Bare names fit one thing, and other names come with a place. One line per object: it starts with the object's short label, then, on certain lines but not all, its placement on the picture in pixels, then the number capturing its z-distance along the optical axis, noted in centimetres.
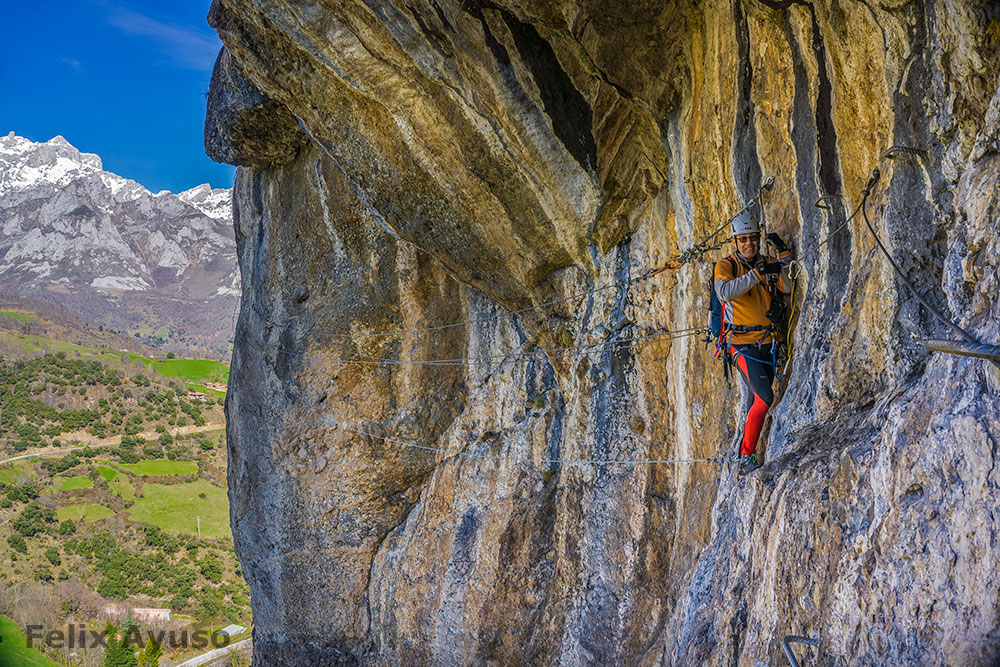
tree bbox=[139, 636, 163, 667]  3162
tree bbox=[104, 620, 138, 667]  3091
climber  498
